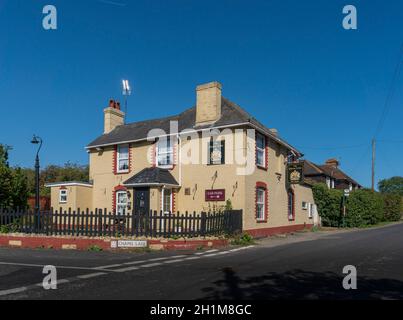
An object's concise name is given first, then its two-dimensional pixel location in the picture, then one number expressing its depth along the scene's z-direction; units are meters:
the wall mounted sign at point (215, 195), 20.11
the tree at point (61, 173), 48.26
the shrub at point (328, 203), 31.20
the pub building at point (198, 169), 20.16
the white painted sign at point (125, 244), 14.47
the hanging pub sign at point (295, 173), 24.23
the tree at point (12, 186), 20.23
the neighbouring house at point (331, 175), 41.09
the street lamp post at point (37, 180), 15.72
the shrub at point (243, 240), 16.99
